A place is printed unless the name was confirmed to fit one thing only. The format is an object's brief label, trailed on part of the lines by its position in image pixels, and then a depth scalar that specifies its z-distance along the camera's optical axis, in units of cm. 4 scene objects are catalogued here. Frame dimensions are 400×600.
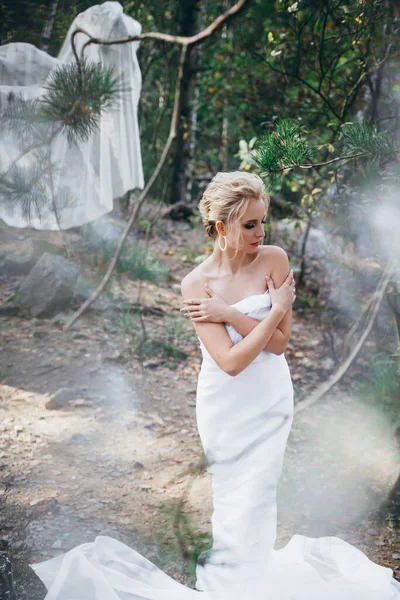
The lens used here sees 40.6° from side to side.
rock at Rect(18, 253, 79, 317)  507
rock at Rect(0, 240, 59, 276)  520
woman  216
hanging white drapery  343
